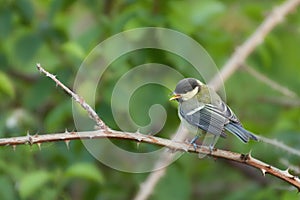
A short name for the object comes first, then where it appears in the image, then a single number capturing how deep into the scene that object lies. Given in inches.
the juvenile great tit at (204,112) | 239.6
